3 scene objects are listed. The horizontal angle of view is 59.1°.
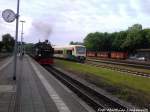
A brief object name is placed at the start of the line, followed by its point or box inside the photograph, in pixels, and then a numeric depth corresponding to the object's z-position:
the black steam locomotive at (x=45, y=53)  19.29
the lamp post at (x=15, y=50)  8.56
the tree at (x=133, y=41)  42.15
